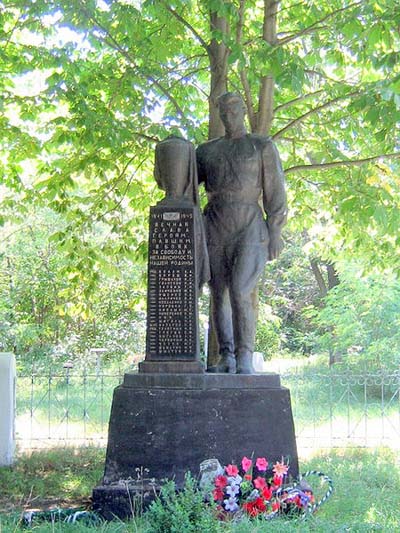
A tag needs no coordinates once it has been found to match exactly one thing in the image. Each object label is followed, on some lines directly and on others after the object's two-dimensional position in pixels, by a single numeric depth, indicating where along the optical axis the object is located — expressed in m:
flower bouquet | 5.10
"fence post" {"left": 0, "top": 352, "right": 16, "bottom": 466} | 8.98
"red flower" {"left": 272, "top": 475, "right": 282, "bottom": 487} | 5.26
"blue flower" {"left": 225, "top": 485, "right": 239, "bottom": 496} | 5.08
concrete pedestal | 5.79
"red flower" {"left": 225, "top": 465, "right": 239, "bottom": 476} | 5.13
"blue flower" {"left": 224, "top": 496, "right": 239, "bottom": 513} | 5.09
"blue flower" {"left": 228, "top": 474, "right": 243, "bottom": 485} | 5.13
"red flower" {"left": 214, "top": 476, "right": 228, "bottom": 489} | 5.10
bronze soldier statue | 6.41
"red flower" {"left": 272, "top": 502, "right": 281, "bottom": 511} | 5.12
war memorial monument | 5.81
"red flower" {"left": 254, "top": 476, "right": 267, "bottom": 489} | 5.17
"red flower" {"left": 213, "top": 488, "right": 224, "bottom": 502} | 5.09
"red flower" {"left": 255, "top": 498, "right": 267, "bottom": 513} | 5.11
